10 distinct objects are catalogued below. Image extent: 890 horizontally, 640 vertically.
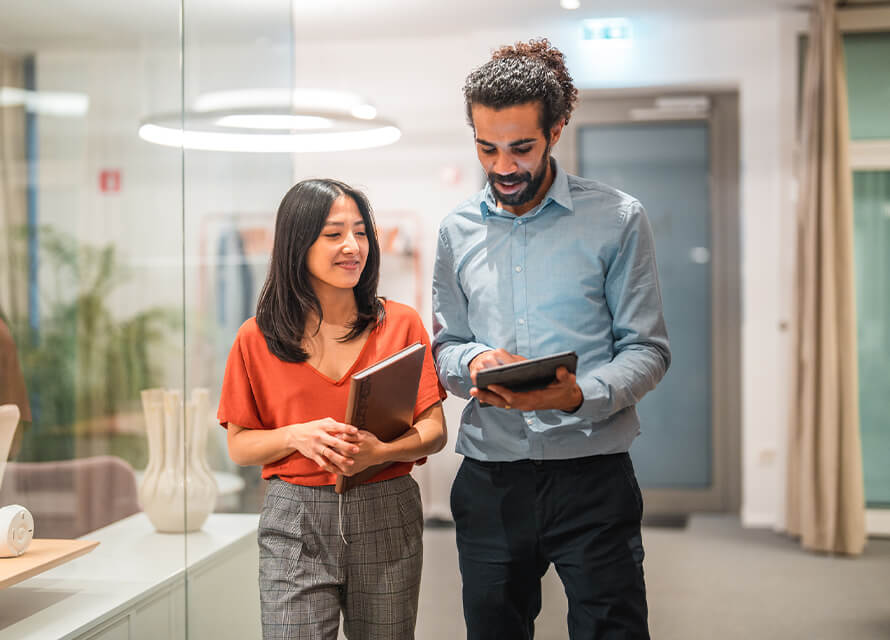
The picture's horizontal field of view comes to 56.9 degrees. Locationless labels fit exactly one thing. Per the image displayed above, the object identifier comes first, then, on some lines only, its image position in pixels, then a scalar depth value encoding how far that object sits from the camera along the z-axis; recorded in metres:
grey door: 4.73
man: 1.46
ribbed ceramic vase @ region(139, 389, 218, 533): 2.23
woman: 1.48
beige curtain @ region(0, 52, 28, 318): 1.76
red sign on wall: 2.12
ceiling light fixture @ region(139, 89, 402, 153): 2.27
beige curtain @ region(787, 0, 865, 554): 4.05
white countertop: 1.67
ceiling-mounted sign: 4.54
